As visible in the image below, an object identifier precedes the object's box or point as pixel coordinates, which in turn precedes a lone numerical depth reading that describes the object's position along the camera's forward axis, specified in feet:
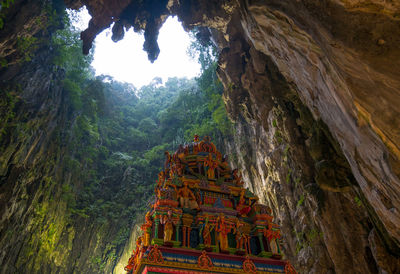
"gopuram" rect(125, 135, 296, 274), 20.62
